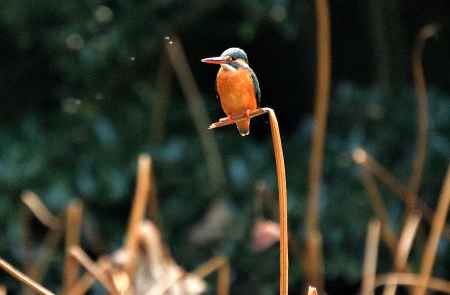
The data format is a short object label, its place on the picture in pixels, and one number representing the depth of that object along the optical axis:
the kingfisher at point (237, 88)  10.38
